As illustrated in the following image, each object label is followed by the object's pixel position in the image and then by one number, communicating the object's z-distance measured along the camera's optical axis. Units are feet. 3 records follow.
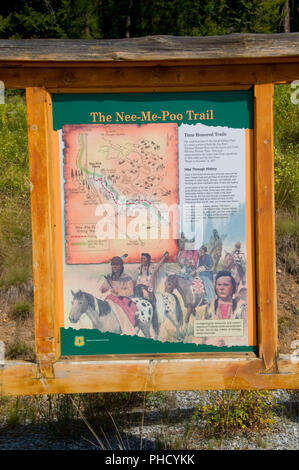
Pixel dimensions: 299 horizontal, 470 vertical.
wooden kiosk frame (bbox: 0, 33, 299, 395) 9.53
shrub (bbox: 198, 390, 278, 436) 13.12
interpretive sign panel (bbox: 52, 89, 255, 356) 9.65
